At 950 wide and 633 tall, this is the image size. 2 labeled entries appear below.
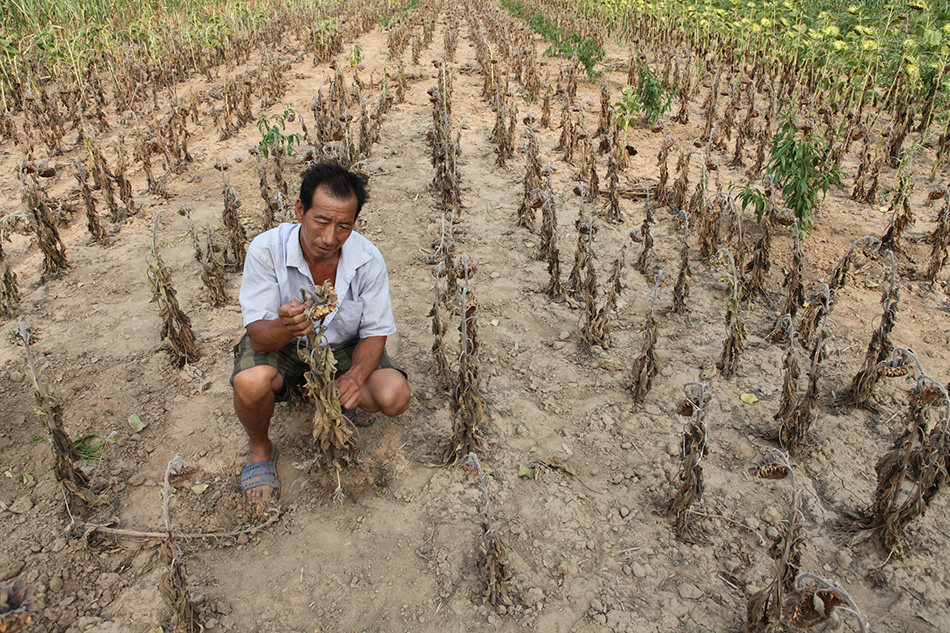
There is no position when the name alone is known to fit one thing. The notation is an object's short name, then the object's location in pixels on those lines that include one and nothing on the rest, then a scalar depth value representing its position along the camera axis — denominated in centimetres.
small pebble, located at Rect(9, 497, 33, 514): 264
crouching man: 254
